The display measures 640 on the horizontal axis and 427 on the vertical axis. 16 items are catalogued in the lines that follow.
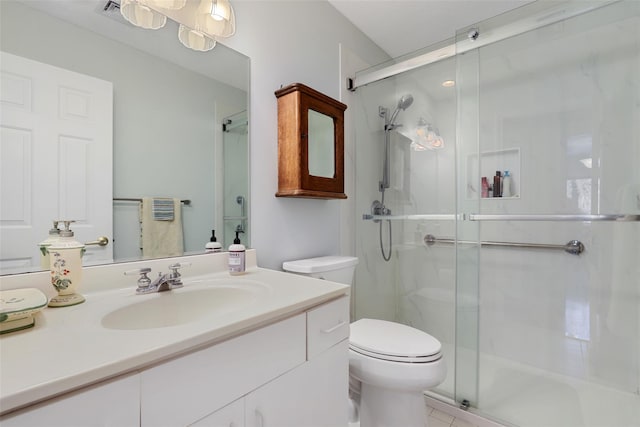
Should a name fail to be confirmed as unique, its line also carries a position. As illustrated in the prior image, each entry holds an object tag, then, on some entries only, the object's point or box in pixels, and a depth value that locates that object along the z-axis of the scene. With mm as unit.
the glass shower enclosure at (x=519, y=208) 1646
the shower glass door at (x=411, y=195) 2086
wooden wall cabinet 1453
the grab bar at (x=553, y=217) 1498
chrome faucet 943
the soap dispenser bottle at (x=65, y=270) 780
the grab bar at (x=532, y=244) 1865
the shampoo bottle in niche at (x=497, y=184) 2020
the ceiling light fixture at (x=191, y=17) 1062
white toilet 1197
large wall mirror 815
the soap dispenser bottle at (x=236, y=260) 1208
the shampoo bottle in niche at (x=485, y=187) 1936
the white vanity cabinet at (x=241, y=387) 484
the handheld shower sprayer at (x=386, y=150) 2166
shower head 2141
